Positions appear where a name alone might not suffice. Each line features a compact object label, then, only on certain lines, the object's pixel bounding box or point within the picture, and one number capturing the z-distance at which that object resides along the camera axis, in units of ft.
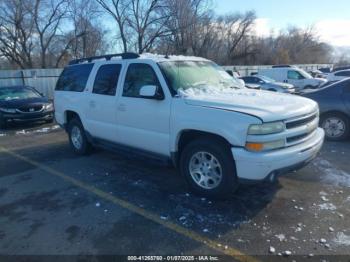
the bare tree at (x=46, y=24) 108.23
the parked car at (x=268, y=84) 57.36
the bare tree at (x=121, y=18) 120.37
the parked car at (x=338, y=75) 69.01
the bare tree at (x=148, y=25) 114.32
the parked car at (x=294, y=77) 65.60
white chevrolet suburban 11.94
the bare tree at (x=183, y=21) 108.37
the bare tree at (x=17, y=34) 104.36
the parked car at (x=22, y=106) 33.60
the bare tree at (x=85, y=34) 116.88
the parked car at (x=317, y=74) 87.48
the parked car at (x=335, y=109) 23.36
